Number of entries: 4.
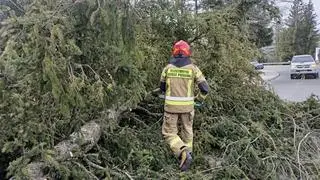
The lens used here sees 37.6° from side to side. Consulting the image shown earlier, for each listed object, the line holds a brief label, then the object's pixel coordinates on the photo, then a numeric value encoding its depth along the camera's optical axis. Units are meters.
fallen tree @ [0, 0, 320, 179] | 4.86
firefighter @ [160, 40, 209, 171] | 6.03
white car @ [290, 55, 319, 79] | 28.00
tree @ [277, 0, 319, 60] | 58.47
